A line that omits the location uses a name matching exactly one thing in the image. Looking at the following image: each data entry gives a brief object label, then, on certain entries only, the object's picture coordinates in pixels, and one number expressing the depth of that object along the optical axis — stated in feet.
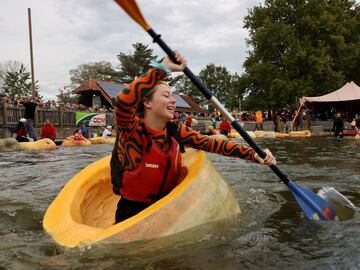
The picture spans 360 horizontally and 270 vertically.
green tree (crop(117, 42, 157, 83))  161.48
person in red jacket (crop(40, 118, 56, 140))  43.37
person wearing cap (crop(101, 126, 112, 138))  47.37
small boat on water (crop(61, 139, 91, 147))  41.93
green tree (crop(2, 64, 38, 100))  147.43
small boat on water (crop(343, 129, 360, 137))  60.52
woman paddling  8.50
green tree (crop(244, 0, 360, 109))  89.04
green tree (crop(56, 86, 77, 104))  170.47
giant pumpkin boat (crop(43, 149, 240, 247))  8.33
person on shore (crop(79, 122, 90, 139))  53.21
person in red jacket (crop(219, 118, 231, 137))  56.39
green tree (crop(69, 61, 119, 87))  179.82
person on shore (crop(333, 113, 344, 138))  55.42
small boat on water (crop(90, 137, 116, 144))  45.50
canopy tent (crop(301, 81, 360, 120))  68.86
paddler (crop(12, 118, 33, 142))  39.55
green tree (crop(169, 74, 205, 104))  238.27
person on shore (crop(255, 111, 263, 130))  72.29
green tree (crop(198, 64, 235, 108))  274.77
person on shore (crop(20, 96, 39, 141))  40.57
